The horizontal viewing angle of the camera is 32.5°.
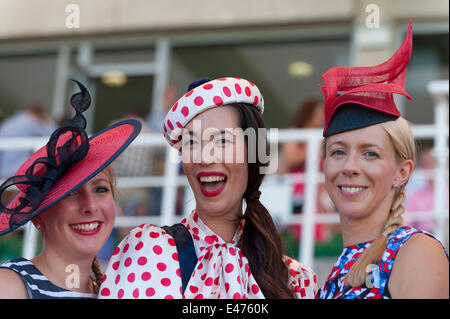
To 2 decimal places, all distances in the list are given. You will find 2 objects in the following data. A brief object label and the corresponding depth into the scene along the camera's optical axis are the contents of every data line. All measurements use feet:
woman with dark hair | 8.13
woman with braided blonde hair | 8.33
